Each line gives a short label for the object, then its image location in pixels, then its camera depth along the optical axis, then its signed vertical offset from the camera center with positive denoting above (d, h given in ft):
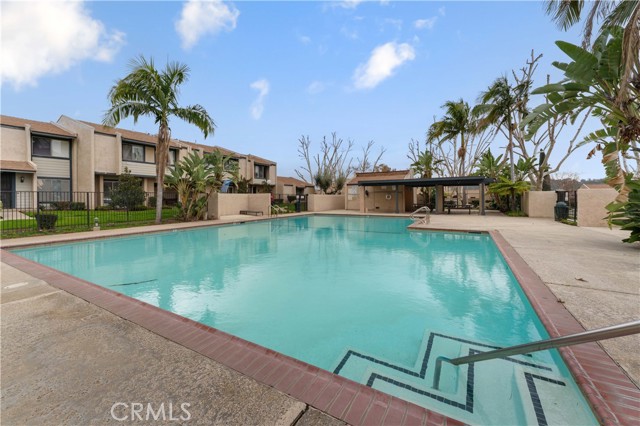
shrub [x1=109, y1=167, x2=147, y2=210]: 59.06 +1.38
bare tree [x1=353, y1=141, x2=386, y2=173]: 178.70 +26.62
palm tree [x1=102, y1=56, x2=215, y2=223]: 44.96 +16.51
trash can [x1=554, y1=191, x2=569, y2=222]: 54.44 -1.20
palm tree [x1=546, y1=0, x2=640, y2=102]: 26.30 +21.97
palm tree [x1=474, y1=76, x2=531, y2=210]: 71.26 +25.71
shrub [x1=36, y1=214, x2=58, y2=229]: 38.17 -2.59
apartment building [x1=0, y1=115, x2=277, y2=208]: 65.98 +12.01
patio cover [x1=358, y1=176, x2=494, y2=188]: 68.99 +5.88
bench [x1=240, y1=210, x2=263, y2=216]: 77.43 -2.59
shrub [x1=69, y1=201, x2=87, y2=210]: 67.36 -1.10
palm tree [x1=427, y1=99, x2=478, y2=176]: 84.64 +24.71
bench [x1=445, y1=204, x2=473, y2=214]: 85.01 -0.96
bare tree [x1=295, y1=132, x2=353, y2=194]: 168.25 +28.09
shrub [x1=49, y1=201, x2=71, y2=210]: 60.99 -0.84
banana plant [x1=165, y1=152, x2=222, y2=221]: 53.67 +3.66
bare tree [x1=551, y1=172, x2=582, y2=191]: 157.89 +14.24
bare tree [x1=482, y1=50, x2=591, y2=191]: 71.41 +19.29
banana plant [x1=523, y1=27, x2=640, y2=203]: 22.48 +10.26
